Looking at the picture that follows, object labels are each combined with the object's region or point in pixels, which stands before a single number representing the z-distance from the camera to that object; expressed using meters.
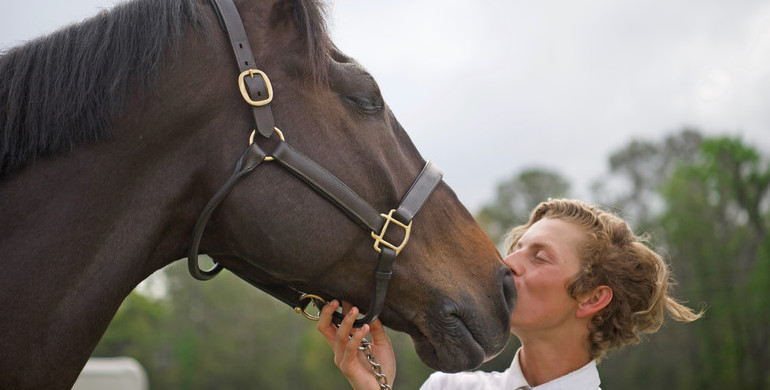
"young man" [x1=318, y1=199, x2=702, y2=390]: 3.32
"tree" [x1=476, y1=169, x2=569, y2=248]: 37.81
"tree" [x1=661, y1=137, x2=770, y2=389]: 29.20
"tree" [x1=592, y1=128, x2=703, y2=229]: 35.78
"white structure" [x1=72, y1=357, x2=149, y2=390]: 11.59
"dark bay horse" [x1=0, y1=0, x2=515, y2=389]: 2.08
